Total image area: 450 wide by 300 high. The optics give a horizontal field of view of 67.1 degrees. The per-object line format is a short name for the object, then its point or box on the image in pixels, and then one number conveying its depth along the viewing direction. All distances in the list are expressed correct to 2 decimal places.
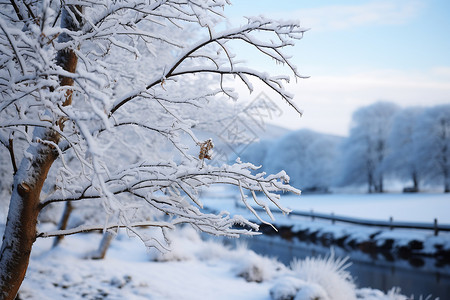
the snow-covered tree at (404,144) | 28.81
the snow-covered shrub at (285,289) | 5.52
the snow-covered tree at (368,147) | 34.22
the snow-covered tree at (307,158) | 40.97
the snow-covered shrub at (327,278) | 6.09
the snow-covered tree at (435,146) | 26.05
